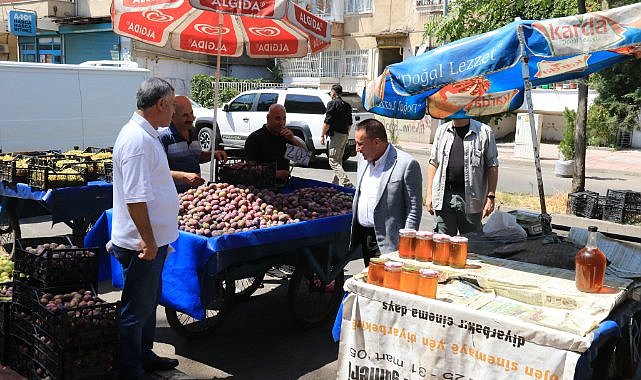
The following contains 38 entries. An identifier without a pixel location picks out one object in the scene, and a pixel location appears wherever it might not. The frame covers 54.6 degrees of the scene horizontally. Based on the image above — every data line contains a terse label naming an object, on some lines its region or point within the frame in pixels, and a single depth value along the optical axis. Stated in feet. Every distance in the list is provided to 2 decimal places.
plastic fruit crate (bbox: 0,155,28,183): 23.02
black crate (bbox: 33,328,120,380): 12.89
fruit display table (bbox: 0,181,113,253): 22.17
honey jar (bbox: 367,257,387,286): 12.35
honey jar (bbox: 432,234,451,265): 13.57
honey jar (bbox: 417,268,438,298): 11.57
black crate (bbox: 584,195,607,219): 33.65
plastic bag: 16.62
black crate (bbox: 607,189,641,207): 32.89
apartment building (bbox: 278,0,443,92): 88.89
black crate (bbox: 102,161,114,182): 24.09
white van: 31.17
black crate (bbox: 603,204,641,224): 32.68
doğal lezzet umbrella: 13.78
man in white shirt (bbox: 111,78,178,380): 13.00
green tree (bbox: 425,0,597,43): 36.17
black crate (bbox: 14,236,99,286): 14.29
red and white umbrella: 19.93
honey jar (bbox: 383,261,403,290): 12.06
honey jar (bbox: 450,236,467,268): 13.44
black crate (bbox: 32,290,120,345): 12.77
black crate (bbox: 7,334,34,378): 13.78
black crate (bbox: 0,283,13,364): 14.21
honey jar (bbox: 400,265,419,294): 11.78
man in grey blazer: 15.55
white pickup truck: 55.21
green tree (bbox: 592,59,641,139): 69.78
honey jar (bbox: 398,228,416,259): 13.93
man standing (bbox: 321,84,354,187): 43.42
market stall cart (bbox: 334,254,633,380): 10.21
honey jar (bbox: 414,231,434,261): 13.76
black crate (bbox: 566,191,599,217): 34.22
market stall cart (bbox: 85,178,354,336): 14.99
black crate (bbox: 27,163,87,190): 22.16
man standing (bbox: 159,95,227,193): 19.79
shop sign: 89.27
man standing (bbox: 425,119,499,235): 19.49
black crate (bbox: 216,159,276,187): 20.01
